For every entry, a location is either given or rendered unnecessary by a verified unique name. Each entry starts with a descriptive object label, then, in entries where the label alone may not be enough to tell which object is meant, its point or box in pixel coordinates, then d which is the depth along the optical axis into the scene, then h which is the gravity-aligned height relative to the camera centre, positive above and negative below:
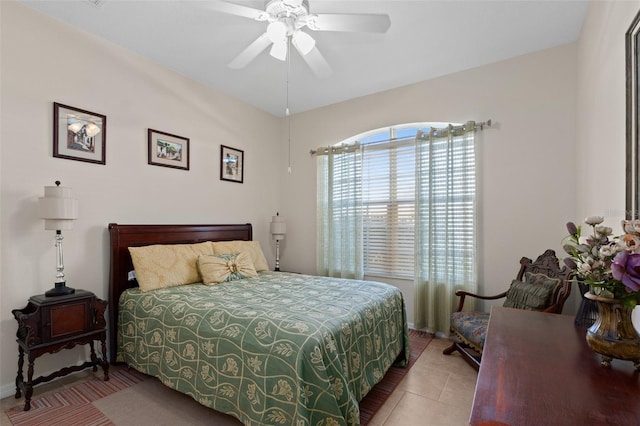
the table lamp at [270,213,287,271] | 4.46 -0.20
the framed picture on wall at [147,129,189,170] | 3.25 +0.74
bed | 1.65 -0.84
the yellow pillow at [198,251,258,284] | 3.03 -0.56
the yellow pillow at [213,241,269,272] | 3.54 -0.43
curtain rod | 3.25 +0.99
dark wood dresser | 0.79 -0.53
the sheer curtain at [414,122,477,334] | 3.33 -0.09
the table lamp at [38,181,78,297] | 2.27 +0.00
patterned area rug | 2.02 -1.40
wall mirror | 1.31 +0.42
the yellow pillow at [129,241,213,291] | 2.76 -0.49
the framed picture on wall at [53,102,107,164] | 2.56 +0.72
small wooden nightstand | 2.13 -0.87
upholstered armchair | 2.47 -0.72
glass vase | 1.01 -0.42
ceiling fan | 1.97 +1.35
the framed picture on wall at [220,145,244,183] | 4.02 +0.70
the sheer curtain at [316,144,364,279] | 4.11 +0.03
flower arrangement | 0.92 -0.16
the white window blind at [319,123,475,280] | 3.37 +0.26
